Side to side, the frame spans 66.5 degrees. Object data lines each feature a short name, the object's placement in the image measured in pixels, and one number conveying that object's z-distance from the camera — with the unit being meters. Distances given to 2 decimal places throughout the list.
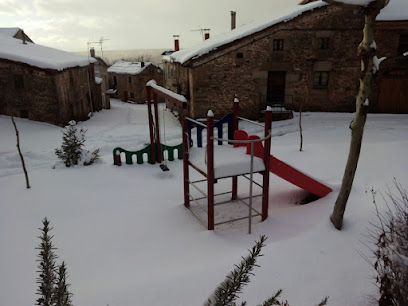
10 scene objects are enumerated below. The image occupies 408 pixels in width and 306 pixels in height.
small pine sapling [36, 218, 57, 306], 1.35
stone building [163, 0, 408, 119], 16.84
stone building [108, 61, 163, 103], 38.41
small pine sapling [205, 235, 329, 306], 1.50
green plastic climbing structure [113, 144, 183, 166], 10.78
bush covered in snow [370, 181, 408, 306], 3.63
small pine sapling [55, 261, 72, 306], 1.37
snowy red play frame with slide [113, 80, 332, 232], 6.61
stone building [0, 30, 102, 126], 18.17
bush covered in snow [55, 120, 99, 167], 10.53
